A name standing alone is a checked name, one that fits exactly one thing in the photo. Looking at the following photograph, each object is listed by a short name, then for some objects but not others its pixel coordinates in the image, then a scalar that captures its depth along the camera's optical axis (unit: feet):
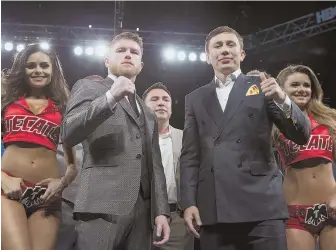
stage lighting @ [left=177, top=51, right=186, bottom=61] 23.66
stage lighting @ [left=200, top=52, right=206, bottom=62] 23.85
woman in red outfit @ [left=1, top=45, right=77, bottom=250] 7.09
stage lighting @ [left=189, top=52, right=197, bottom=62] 23.88
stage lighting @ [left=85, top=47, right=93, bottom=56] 22.54
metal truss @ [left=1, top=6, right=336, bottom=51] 21.30
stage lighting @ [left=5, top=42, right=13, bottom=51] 21.30
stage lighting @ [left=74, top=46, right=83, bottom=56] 22.66
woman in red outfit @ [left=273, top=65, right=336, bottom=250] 7.95
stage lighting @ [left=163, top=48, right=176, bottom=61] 23.36
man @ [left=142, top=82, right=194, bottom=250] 10.05
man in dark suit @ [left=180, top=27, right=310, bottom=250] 6.16
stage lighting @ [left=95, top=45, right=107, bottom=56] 22.29
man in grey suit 5.64
